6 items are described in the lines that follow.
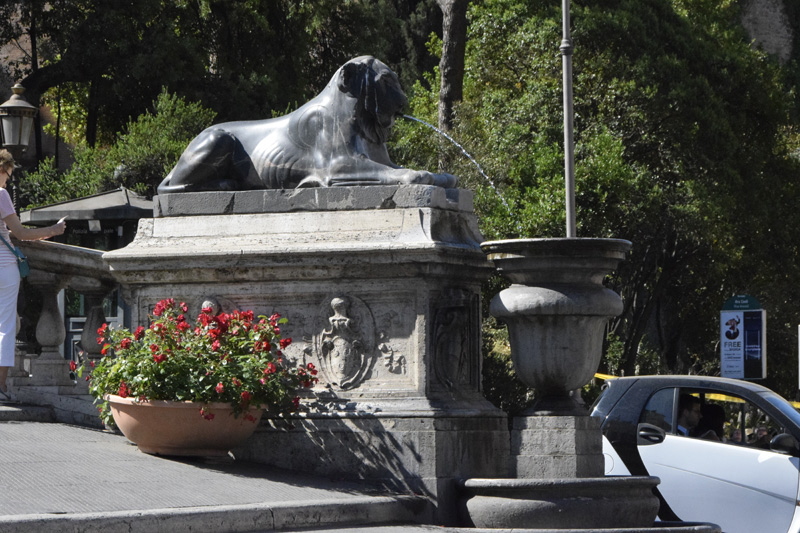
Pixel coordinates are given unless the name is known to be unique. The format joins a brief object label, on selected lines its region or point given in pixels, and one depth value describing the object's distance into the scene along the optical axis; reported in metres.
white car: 15.80
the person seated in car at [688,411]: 16.78
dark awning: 27.63
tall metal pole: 31.26
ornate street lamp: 25.30
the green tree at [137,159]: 39.87
